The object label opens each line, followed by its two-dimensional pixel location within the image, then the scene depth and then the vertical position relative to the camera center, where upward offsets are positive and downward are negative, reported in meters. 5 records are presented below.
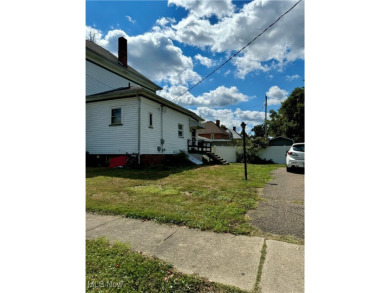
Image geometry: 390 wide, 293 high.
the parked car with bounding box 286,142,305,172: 9.35 -0.57
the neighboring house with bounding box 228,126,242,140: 50.53 +2.84
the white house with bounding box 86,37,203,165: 10.80 +1.37
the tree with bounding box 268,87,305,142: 27.83 +4.12
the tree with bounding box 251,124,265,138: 57.75 +4.76
